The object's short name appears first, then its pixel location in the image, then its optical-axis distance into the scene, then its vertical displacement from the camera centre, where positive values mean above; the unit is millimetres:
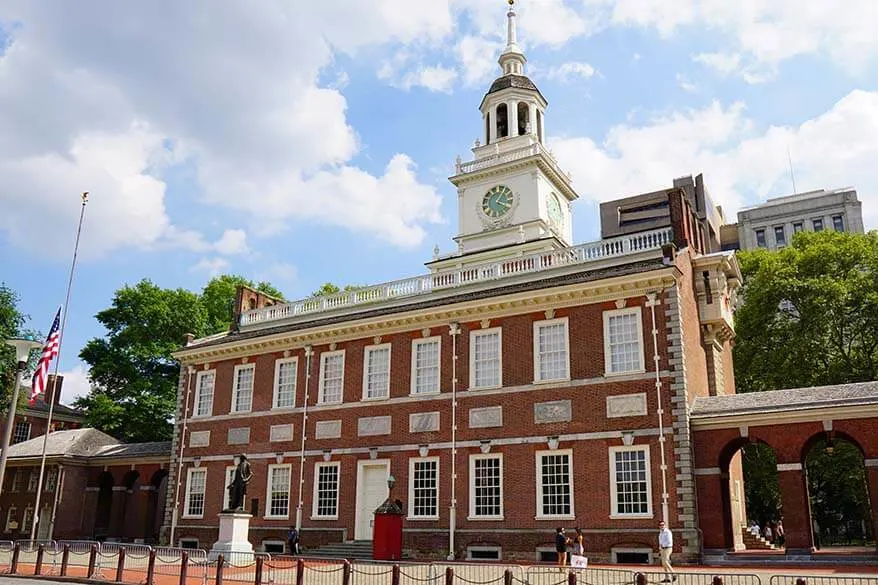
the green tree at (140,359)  48062 +8837
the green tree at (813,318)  36562 +9246
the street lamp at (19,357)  19188 +3493
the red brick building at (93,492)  37906 +501
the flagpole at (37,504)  33312 -151
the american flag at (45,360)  25953 +4712
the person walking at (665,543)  19586 -811
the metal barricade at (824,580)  12309 -1236
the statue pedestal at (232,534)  25141 -956
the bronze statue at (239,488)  26156 +528
